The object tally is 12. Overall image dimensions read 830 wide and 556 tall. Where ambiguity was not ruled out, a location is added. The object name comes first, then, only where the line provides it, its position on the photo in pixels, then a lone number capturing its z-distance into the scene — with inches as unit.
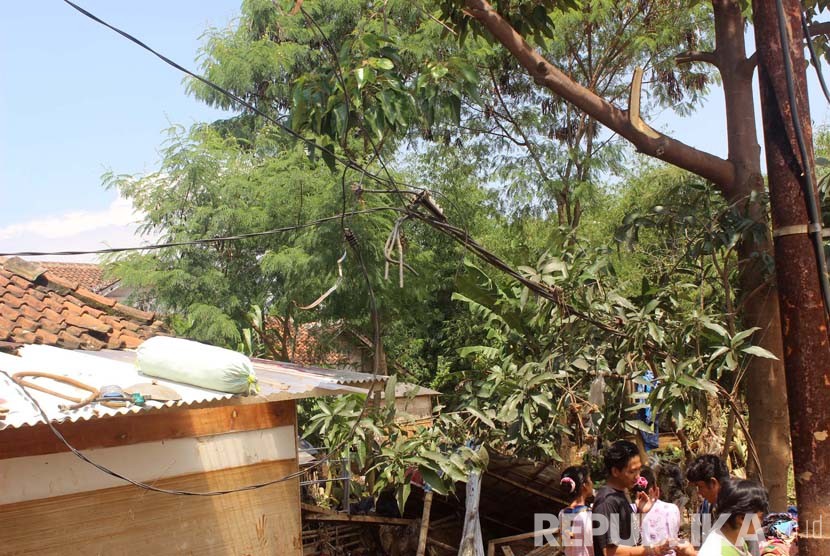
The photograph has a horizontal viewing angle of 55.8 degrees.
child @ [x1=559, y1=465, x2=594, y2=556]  174.2
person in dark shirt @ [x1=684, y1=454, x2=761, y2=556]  169.9
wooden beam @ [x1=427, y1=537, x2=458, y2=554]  351.8
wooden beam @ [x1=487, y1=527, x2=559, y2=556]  323.0
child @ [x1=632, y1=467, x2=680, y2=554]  189.5
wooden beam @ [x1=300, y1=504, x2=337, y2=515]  348.2
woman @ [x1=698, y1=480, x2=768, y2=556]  126.3
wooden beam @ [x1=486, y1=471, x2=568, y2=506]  334.6
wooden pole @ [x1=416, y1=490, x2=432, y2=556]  332.5
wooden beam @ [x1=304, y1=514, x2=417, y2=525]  348.6
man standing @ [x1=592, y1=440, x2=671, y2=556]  158.6
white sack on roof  174.7
